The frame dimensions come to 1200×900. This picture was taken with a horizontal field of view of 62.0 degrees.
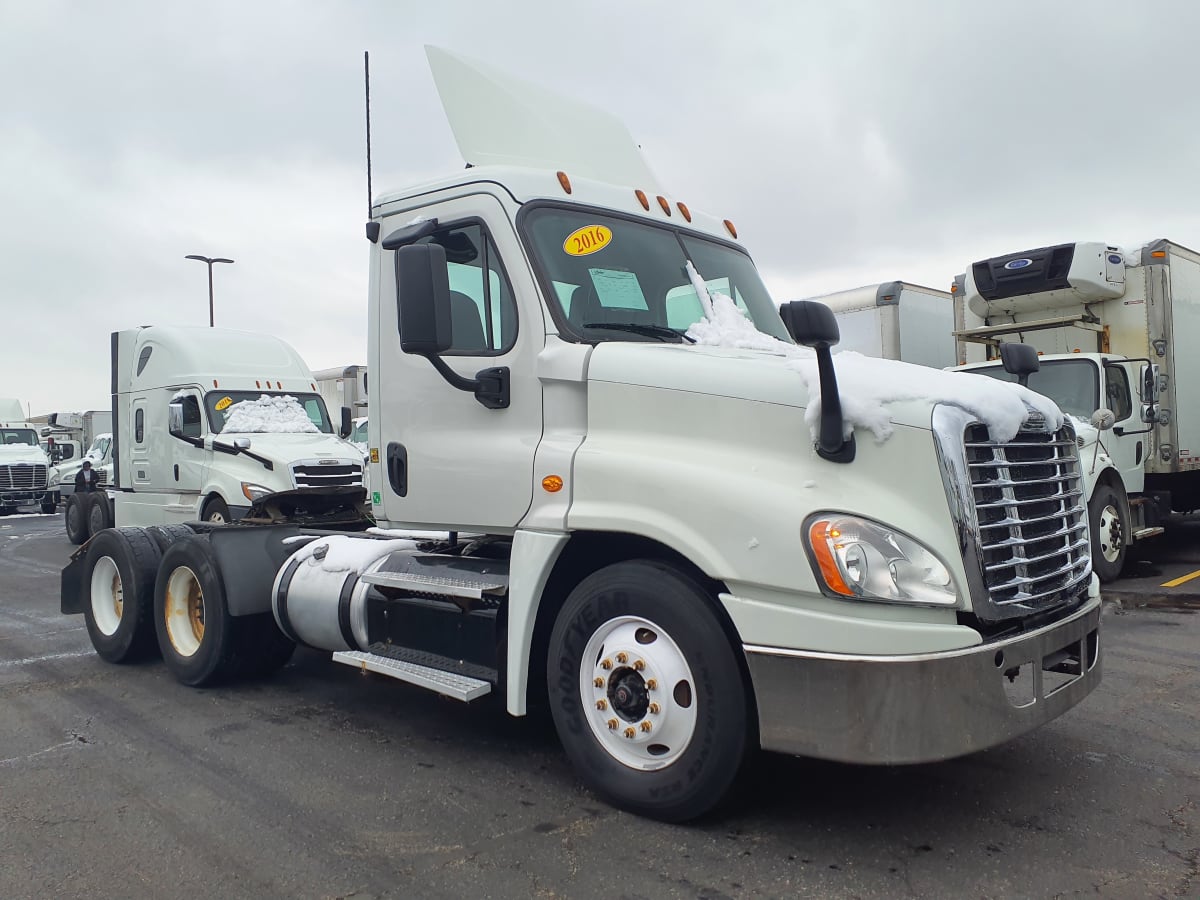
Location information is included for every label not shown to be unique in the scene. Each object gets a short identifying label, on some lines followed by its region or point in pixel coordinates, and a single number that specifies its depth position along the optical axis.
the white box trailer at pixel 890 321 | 12.41
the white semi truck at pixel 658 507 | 3.44
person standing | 18.33
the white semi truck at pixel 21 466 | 27.72
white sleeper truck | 12.41
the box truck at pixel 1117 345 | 10.17
